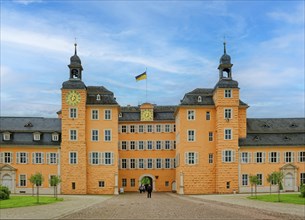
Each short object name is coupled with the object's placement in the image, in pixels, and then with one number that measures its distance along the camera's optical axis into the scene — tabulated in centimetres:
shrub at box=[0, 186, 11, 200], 2964
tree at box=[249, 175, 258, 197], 3652
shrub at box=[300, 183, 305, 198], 3038
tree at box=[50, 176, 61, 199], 3443
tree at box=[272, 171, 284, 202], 3245
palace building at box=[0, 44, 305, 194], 4542
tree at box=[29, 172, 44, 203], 3073
